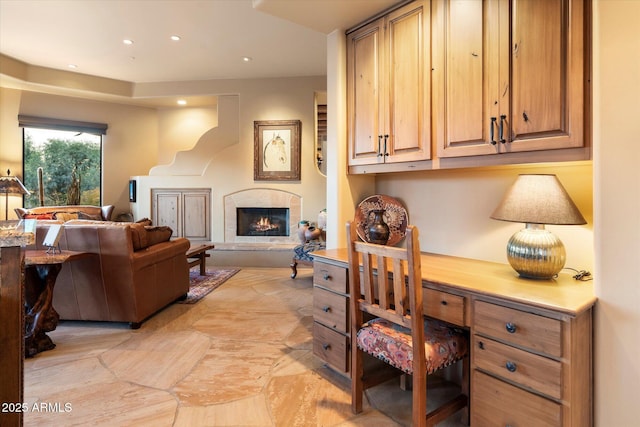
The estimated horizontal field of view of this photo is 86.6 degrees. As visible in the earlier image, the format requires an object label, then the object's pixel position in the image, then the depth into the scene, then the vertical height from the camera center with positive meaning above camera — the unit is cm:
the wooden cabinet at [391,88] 196 +77
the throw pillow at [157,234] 332 -25
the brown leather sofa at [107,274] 289 -56
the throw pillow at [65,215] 548 -8
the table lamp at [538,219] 150 -5
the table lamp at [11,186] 518 +39
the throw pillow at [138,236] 302 -24
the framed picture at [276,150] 595 +106
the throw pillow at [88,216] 582 -10
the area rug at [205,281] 395 -97
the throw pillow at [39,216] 527 -8
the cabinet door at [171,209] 626 +2
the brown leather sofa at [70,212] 545 -2
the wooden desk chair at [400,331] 143 -60
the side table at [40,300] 252 -69
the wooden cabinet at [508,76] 138 +62
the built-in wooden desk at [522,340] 121 -51
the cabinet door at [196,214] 620 -7
